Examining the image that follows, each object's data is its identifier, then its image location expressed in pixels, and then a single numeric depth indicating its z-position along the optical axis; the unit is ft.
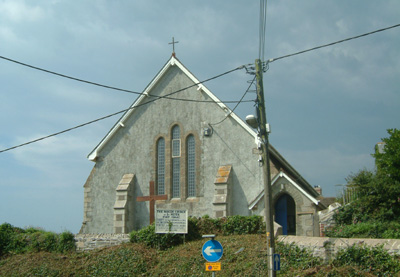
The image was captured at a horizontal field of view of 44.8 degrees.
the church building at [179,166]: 76.33
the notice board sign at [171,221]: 65.31
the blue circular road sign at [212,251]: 43.65
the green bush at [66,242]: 71.56
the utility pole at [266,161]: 45.93
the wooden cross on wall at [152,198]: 82.48
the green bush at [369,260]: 46.55
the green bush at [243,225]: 64.80
